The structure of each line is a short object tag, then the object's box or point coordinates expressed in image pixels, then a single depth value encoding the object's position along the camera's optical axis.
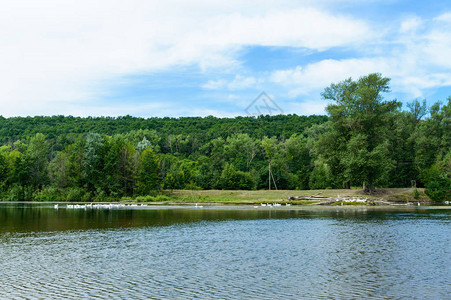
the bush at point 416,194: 75.12
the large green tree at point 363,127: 71.06
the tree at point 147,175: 92.81
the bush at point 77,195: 94.81
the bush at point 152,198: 89.01
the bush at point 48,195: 98.42
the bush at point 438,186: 74.28
